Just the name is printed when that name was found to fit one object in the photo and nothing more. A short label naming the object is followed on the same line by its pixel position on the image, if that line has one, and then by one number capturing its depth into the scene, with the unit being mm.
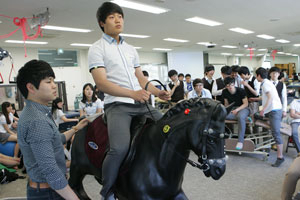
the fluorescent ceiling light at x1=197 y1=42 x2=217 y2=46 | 14533
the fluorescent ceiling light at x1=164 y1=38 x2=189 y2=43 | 12138
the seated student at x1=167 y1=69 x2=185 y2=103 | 6246
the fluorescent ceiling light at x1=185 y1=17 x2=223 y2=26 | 8087
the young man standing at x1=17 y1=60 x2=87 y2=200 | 1162
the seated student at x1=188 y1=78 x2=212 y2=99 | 4949
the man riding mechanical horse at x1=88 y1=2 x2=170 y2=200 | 1566
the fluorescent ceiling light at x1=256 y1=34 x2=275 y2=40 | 12615
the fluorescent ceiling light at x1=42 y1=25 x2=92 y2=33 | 7932
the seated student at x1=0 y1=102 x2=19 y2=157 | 4633
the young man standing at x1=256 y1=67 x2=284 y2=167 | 4113
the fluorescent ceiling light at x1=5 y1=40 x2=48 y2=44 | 10195
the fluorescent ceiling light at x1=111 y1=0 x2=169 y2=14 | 5867
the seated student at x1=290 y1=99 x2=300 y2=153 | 4164
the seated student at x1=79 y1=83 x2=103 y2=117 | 5047
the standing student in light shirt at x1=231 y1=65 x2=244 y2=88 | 5573
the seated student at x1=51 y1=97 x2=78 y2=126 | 5180
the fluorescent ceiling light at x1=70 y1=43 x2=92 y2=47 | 12117
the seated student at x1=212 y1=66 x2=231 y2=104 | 5604
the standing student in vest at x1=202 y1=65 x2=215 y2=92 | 6000
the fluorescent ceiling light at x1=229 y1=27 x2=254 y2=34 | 10388
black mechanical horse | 1308
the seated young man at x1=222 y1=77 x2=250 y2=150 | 4500
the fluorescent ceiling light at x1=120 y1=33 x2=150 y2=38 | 10052
